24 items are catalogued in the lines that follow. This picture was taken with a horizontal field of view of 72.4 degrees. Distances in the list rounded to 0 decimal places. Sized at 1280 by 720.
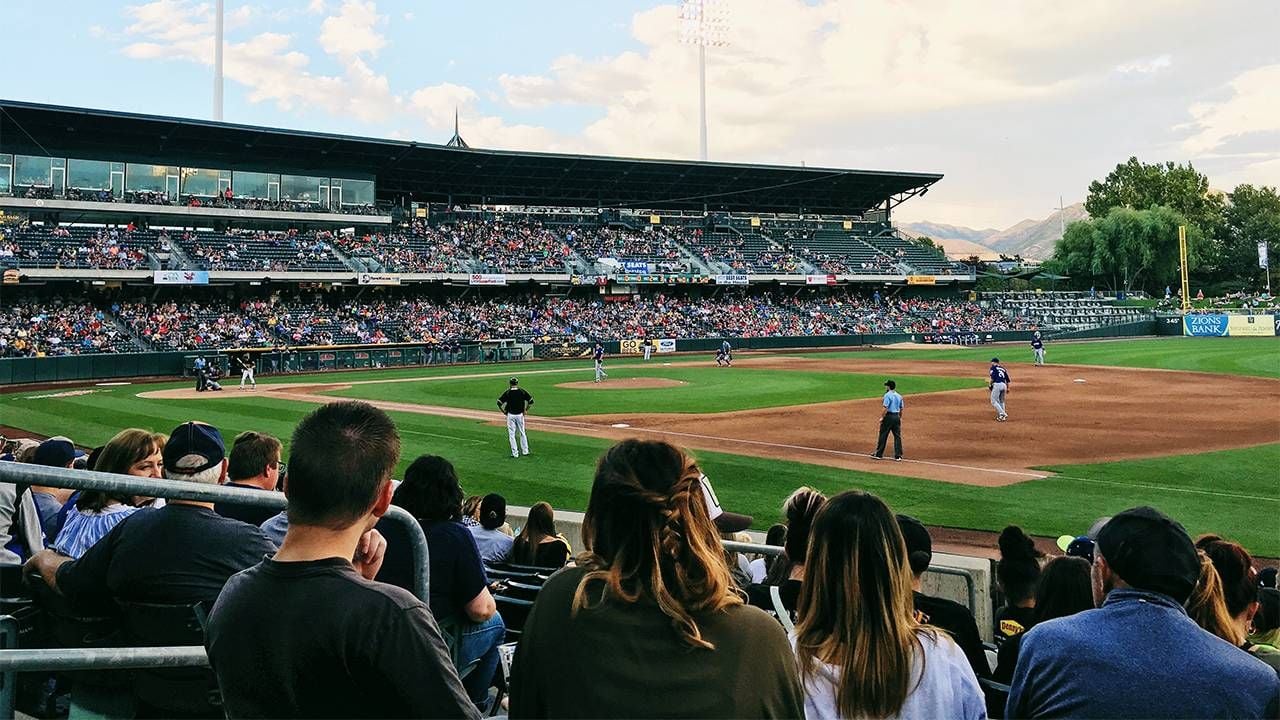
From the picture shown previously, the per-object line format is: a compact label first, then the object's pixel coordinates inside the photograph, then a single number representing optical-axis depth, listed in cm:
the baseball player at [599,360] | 3750
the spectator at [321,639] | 236
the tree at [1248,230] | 10062
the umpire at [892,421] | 1812
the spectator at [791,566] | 424
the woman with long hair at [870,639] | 290
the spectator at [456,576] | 471
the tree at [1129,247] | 9450
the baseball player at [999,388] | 2350
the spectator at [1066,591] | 455
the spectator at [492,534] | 755
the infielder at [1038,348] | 4245
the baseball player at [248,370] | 3862
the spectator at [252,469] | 560
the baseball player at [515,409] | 1895
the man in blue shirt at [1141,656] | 293
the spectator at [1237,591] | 424
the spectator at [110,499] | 479
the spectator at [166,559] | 361
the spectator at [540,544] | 707
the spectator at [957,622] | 372
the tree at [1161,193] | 10788
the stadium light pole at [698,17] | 7231
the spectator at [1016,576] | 570
